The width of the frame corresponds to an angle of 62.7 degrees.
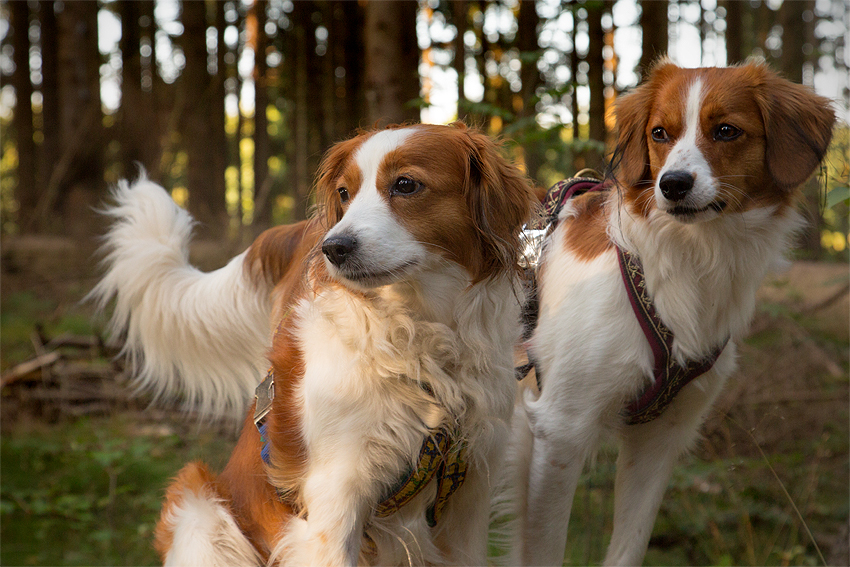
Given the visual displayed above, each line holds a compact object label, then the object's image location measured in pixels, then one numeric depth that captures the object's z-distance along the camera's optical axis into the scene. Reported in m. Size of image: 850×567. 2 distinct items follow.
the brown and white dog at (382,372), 2.11
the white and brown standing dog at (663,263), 2.34
